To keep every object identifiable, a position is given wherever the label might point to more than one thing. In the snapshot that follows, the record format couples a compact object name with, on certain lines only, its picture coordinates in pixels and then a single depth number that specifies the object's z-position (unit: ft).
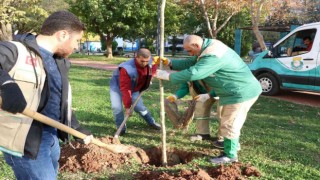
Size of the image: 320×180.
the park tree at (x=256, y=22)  49.85
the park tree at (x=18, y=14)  60.03
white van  30.63
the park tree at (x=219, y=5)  56.24
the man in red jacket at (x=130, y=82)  17.61
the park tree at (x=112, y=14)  82.12
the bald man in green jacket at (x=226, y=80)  13.64
